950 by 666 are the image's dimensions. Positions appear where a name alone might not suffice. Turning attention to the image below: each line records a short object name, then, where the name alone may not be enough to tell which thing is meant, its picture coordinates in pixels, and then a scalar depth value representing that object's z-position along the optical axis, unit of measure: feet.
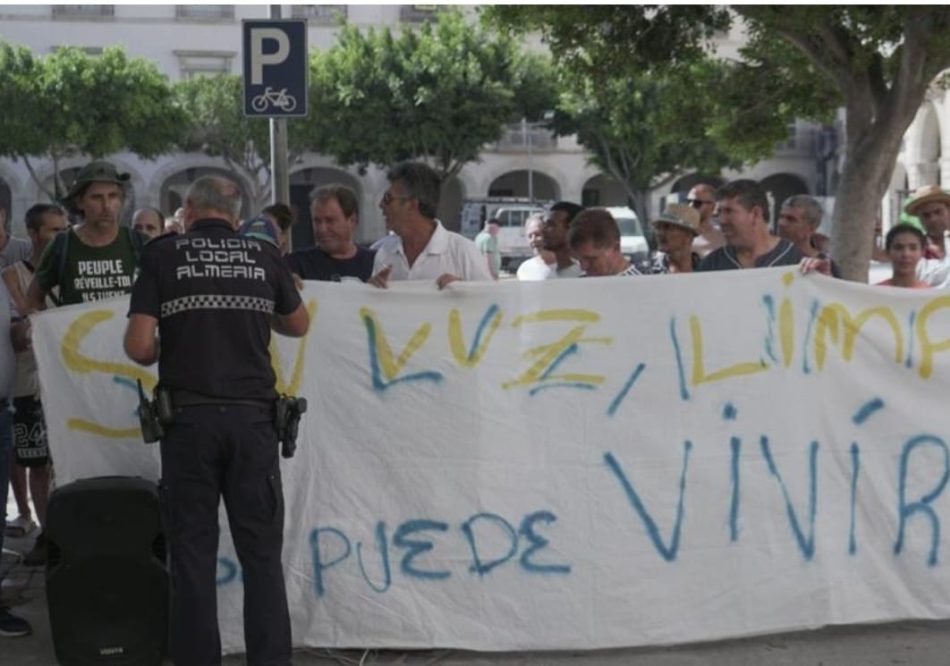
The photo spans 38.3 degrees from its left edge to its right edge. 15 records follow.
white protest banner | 16.12
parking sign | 28.14
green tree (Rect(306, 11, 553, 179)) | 139.13
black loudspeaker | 15.26
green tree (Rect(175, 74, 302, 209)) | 144.46
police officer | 13.79
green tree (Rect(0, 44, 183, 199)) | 131.13
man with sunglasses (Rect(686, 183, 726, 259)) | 24.26
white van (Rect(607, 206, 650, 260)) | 105.70
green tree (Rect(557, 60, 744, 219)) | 143.43
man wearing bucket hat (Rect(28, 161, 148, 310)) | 17.71
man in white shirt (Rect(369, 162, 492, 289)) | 17.78
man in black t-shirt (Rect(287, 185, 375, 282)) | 19.26
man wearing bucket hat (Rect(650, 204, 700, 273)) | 20.54
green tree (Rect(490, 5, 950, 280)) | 38.55
